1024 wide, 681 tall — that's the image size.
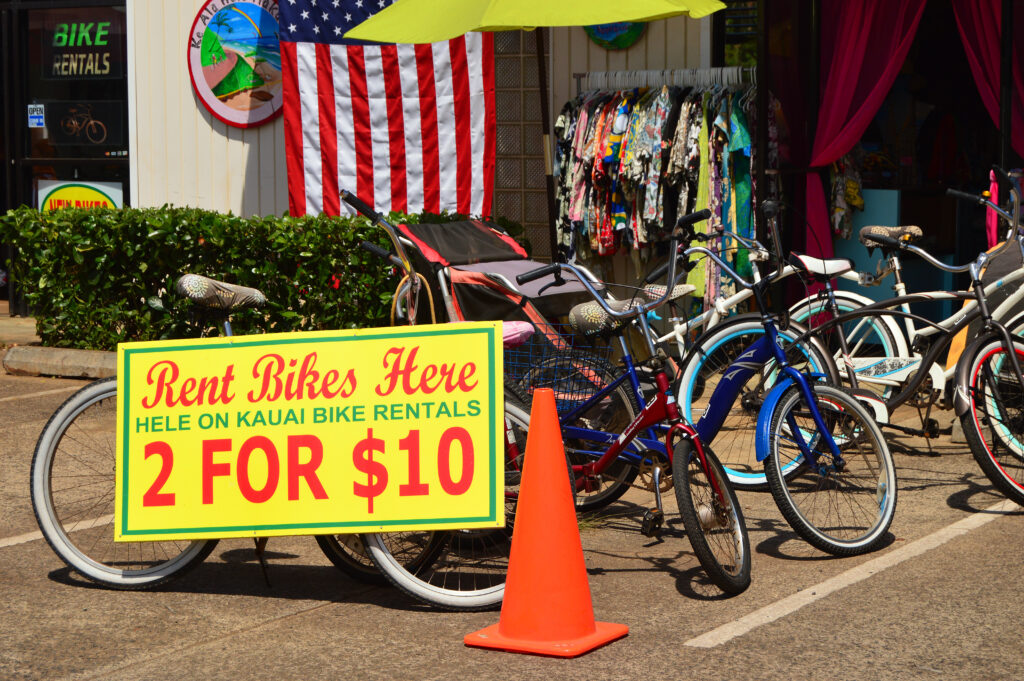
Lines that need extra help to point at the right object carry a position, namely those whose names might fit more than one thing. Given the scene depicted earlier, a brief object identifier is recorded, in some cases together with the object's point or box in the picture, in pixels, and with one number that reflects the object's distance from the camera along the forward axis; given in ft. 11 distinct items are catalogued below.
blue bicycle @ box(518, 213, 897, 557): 16.55
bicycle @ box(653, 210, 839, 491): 20.93
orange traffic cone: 14.58
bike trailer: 21.06
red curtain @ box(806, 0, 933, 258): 29.96
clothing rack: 31.24
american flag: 33.65
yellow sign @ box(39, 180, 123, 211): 41.42
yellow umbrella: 25.72
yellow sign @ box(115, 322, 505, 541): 16.02
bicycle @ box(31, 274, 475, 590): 16.88
